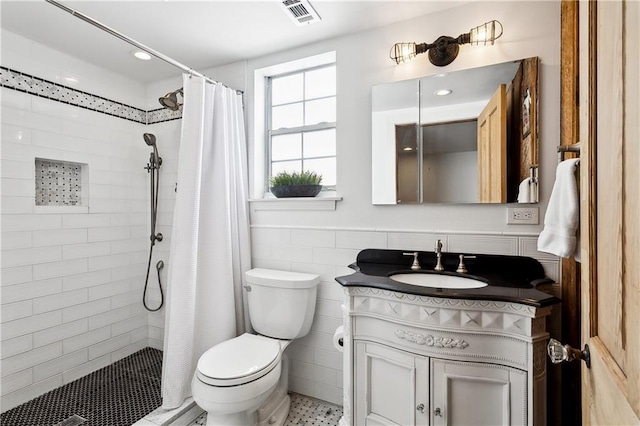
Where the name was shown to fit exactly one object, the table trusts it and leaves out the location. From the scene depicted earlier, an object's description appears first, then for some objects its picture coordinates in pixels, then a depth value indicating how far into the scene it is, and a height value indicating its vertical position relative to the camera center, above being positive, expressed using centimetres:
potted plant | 210 +18
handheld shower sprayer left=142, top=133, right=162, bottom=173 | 259 +44
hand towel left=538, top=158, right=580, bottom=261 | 115 -1
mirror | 158 +39
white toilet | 146 -76
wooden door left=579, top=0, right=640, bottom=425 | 50 +0
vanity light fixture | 159 +88
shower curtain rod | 134 +87
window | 221 +65
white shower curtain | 184 -16
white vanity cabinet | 118 -60
